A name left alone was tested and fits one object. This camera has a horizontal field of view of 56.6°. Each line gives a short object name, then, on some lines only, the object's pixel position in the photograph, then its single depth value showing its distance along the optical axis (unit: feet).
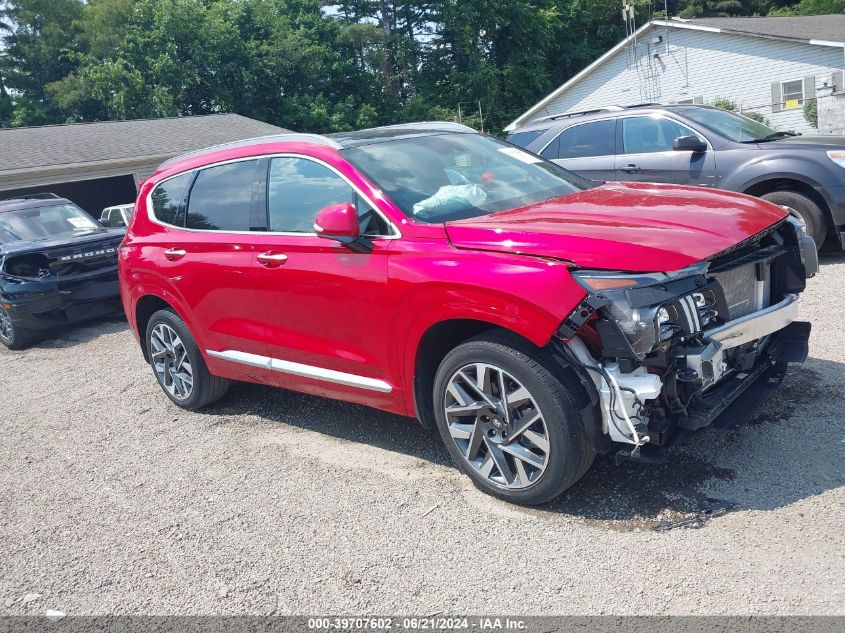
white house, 88.38
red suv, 11.17
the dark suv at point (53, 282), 30.12
